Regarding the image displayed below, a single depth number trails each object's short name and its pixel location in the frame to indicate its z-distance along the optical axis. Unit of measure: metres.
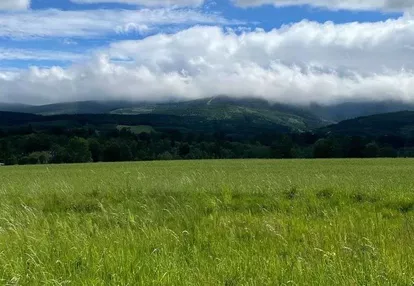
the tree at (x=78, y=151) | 129.75
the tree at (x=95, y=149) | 138.25
